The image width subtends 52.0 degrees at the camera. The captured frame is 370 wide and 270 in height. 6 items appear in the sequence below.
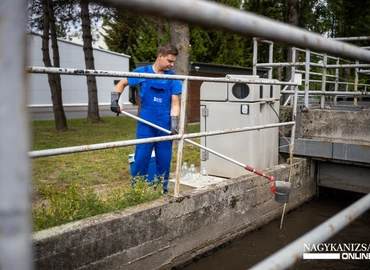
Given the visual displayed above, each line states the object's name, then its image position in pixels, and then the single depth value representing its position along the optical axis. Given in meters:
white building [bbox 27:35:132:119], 23.83
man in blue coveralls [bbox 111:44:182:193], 4.24
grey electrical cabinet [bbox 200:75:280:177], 5.12
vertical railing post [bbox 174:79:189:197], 3.41
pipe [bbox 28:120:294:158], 2.46
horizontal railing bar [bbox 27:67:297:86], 2.35
